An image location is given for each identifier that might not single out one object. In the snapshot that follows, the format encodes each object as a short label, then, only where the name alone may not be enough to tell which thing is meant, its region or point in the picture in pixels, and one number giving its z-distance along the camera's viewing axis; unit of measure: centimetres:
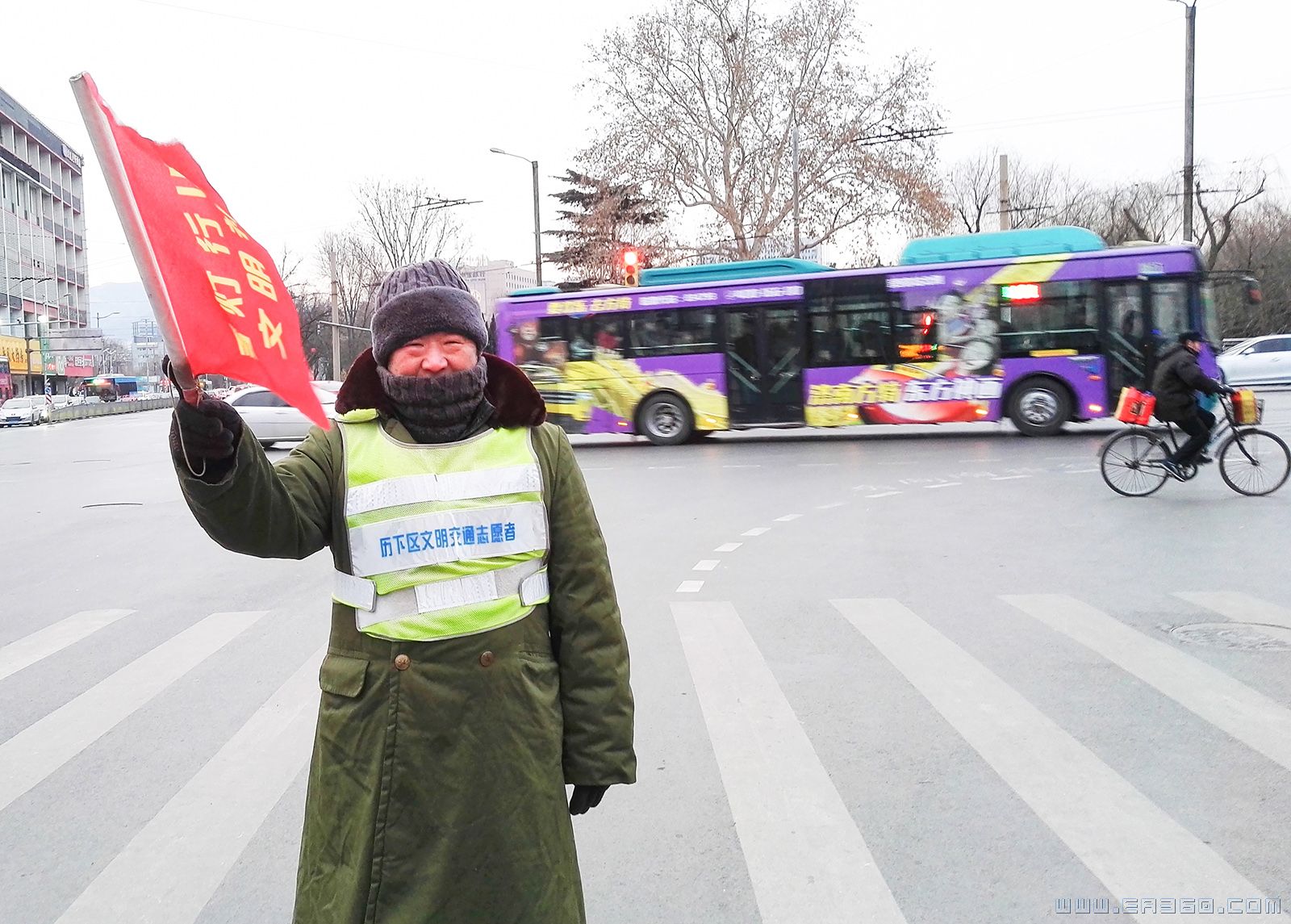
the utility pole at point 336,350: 4548
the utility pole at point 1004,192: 3850
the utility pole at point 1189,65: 2734
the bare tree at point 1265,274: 5216
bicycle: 1170
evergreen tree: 4378
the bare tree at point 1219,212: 4559
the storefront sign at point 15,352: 7469
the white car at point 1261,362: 3338
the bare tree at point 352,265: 5403
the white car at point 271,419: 2384
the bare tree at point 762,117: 4169
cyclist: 1139
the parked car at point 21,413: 4888
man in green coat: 227
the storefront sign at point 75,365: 9000
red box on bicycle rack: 1170
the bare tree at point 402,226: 5312
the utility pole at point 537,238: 3838
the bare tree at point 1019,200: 5738
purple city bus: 1827
